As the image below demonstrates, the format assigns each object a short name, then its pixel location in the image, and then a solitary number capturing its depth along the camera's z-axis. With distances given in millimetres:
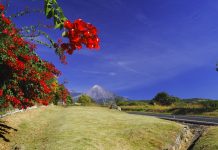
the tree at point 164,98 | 43623
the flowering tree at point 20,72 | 5665
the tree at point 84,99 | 38463
